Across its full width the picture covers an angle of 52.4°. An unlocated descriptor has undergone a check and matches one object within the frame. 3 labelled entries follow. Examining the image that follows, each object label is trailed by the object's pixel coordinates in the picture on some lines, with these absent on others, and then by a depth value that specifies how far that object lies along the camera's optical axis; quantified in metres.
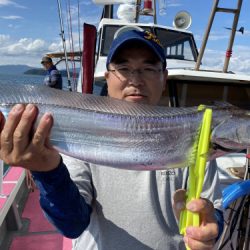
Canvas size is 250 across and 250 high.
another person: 6.68
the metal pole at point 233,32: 3.34
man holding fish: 1.12
